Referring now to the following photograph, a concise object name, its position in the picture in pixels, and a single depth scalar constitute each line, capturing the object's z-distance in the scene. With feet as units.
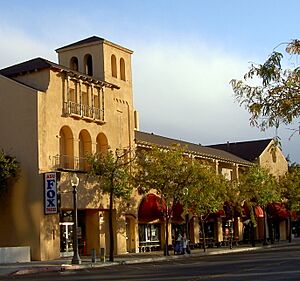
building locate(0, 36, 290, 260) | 140.97
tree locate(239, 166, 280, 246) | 199.93
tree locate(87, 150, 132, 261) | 138.41
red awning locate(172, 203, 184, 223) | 180.75
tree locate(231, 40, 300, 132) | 41.86
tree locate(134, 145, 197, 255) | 154.51
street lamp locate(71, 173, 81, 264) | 120.67
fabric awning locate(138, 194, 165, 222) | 172.04
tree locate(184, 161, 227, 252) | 157.58
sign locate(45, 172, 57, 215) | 137.49
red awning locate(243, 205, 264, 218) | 219.71
